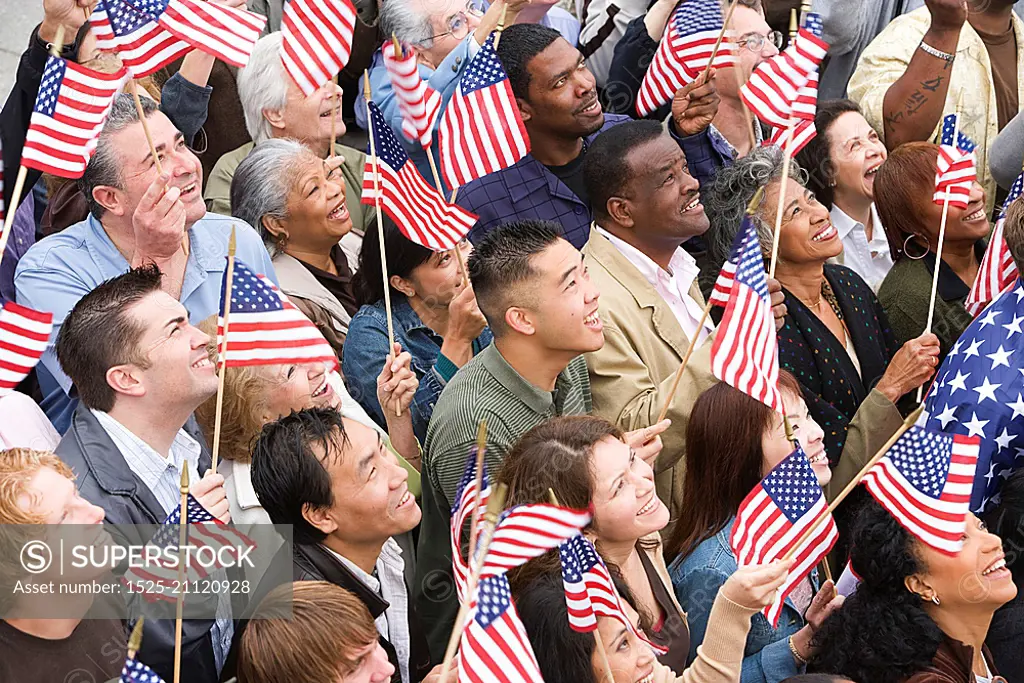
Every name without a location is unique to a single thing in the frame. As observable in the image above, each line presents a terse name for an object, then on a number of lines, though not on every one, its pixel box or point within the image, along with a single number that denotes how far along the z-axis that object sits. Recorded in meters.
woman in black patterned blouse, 10.27
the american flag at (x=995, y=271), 10.27
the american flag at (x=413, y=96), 10.02
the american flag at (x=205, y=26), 9.32
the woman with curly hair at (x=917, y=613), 7.98
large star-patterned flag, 8.73
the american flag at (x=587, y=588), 6.61
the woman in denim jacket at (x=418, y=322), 9.84
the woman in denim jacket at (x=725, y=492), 8.59
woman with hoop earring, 11.48
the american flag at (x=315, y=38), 9.80
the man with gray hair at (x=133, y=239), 9.05
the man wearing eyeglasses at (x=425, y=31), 12.21
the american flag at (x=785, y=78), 10.15
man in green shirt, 8.93
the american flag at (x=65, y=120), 8.09
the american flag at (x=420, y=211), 9.71
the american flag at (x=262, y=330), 7.63
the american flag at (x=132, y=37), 9.27
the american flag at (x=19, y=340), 7.36
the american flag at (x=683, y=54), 12.02
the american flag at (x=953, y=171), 10.98
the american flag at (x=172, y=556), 7.24
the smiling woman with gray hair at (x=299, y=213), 10.62
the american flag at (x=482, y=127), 10.17
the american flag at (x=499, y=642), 6.41
